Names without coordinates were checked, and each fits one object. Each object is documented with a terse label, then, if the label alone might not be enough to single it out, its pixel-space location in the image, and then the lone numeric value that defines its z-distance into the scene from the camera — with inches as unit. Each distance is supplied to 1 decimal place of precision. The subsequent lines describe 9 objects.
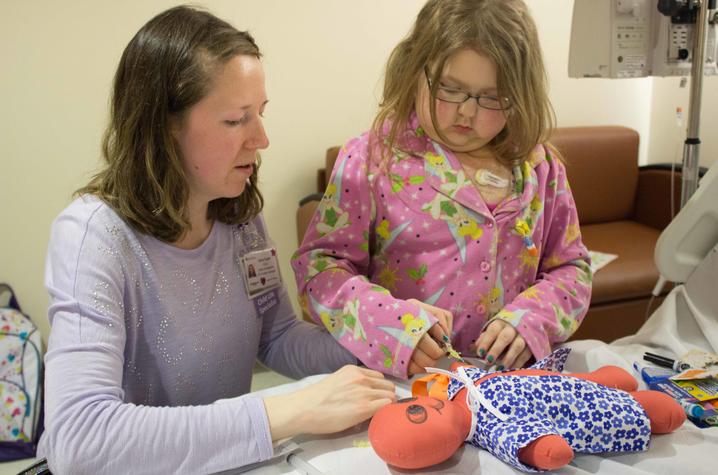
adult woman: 34.3
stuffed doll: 31.8
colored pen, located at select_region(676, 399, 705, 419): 39.1
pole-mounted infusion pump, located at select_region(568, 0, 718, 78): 77.1
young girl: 45.9
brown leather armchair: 120.8
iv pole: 74.9
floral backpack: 93.8
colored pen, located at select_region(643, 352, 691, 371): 44.5
